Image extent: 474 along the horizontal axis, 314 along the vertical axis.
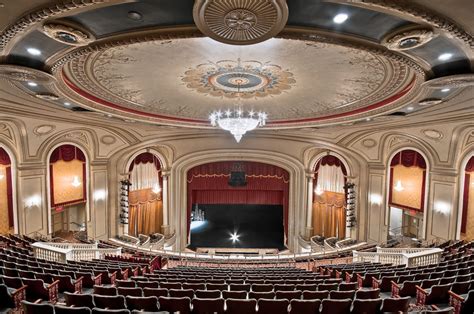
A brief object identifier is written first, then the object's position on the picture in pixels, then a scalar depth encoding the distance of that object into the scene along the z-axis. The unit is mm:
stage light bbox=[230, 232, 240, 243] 18883
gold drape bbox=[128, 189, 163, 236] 16984
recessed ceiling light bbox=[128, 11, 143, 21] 3524
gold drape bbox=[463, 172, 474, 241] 12423
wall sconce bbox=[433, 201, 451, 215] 12883
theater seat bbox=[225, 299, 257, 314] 4392
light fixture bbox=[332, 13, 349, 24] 3510
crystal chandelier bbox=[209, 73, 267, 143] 8000
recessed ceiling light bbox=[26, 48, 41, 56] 4582
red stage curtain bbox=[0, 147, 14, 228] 11570
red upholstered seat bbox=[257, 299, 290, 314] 4348
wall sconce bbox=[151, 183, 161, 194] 17625
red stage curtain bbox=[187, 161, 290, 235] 18047
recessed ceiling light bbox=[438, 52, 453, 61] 4566
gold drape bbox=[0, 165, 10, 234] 11750
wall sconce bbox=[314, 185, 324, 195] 17922
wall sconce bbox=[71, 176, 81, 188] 14548
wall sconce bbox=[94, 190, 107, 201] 15391
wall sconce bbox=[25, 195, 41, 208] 12352
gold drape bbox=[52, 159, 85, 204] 13789
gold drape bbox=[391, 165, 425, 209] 14258
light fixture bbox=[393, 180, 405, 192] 14991
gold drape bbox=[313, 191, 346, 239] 17281
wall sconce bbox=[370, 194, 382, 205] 15766
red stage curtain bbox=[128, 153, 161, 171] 16766
